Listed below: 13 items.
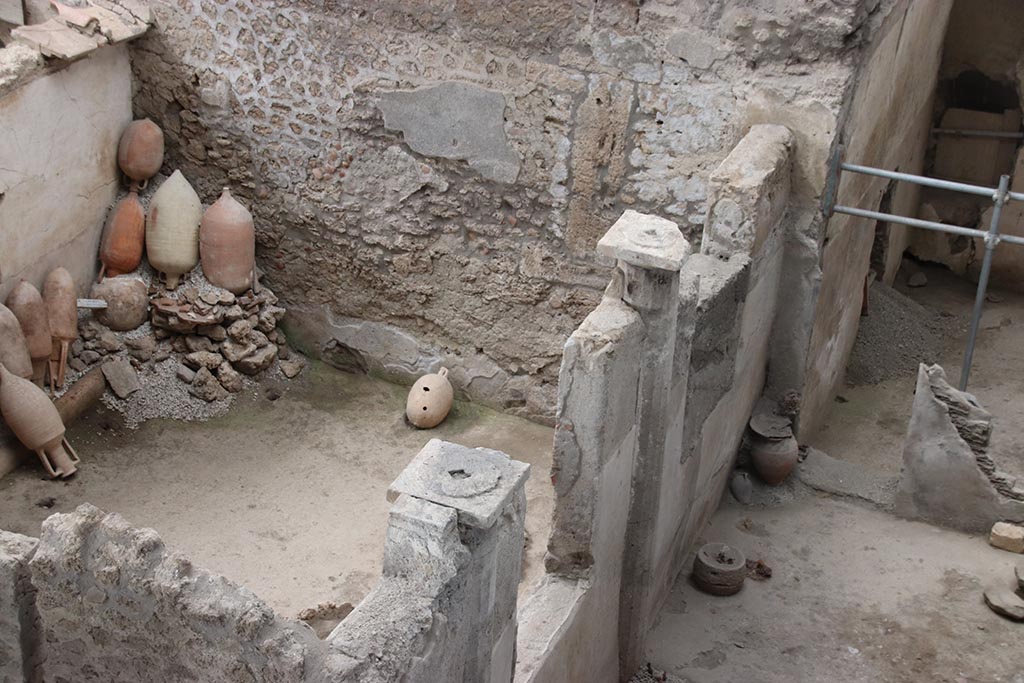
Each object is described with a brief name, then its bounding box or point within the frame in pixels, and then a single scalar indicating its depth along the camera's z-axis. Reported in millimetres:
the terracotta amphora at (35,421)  6516
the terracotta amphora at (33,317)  6738
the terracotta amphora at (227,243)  7527
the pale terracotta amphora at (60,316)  6965
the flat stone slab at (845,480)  6355
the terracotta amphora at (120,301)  7430
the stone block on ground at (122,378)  7328
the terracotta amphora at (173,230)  7559
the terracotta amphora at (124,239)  7477
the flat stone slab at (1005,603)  5590
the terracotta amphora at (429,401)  7426
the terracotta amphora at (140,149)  7574
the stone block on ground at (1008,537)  5941
